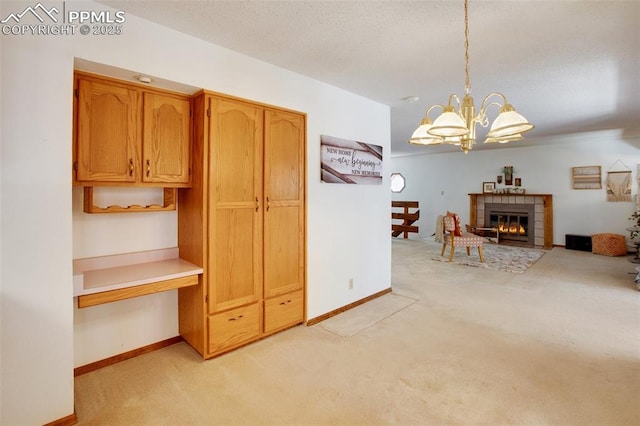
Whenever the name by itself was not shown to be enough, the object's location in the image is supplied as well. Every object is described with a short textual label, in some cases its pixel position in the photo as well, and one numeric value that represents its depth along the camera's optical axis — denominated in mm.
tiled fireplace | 7438
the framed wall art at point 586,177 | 6805
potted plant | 5973
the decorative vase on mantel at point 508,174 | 7848
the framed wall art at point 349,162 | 3244
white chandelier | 1773
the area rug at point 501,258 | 5512
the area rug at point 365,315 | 3039
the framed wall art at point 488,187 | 8175
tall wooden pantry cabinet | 2410
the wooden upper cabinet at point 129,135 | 2023
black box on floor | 6863
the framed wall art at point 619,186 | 6504
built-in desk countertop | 1946
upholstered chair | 5973
